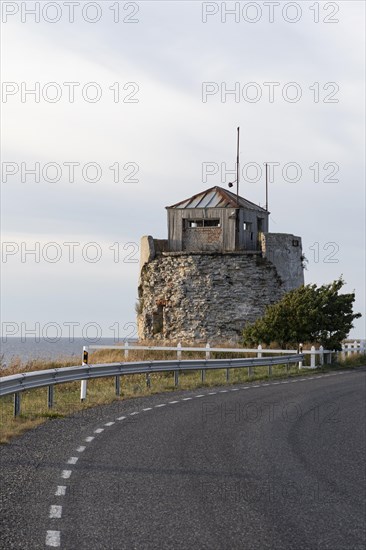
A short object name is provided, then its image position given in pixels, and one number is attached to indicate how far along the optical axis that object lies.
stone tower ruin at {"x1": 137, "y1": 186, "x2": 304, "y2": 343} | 56.62
